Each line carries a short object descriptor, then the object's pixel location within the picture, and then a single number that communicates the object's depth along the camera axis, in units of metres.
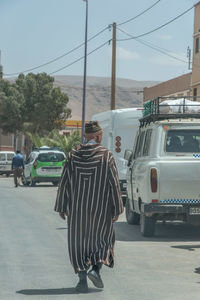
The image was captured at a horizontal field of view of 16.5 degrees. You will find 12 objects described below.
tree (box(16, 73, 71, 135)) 71.06
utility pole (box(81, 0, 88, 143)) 40.09
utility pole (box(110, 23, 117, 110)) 32.81
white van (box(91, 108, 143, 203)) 20.20
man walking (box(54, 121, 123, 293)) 7.33
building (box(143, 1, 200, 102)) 49.26
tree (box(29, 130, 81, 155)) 45.09
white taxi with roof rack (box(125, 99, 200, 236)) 11.84
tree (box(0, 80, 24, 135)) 70.12
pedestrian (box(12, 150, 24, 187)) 32.24
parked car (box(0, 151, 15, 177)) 45.94
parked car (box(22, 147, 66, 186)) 32.16
